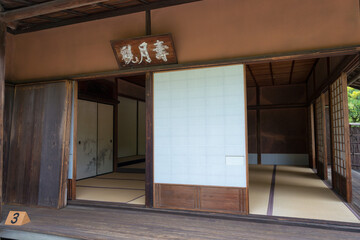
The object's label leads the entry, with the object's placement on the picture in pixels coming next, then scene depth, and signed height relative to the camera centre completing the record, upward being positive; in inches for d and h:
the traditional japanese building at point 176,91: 120.5 +24.9
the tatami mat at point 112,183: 197.8 -37.1
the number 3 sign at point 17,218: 117.7 -36.4
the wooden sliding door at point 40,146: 149.3 -5.2
